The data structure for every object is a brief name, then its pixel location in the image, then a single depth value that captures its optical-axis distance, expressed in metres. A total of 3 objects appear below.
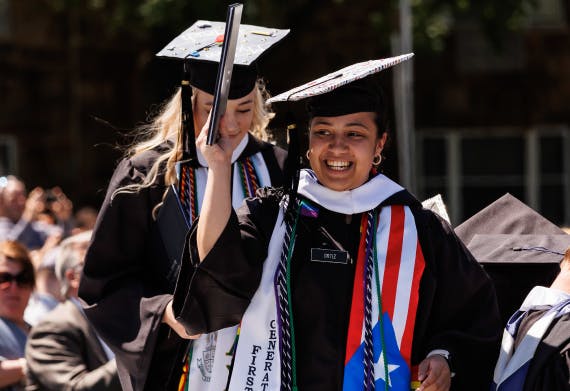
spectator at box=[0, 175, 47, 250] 18.75
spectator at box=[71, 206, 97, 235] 20.05
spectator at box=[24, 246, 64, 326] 13.33
